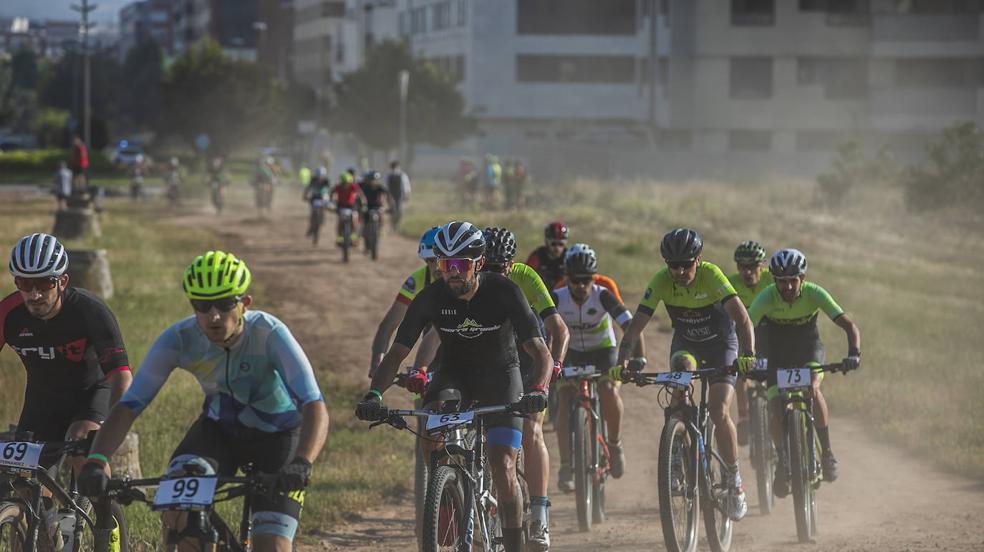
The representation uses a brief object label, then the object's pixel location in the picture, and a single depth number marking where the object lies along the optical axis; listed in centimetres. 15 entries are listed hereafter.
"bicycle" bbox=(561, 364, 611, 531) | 2016
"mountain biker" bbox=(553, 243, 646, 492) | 2116
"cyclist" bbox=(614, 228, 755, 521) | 1917
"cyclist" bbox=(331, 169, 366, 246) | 5781
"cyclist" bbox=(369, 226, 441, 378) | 1966
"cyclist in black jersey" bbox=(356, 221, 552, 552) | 1490
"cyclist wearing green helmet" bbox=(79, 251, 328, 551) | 1184
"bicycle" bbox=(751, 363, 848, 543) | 1998
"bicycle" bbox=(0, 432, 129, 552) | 1342
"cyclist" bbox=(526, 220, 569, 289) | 2295
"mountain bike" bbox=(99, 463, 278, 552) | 1099
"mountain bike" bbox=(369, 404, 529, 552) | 1355
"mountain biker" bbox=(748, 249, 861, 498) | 2062
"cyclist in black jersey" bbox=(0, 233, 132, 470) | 1421
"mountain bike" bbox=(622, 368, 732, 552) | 1745
